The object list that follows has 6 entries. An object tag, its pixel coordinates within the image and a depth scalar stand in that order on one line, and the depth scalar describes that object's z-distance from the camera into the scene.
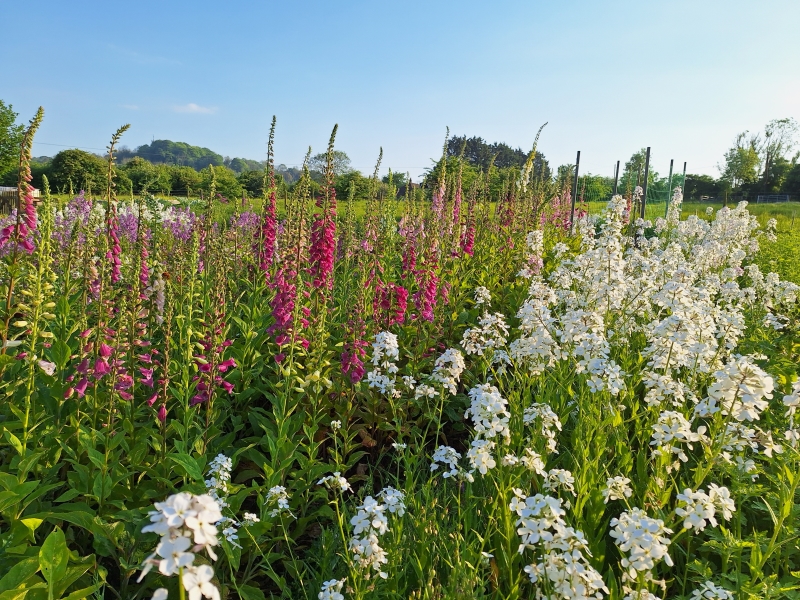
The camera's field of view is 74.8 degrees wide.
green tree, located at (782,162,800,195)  63.70
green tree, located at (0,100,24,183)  43.57
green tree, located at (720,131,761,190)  66.59
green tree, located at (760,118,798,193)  67.88
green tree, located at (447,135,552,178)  56.00
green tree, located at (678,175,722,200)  59.47
